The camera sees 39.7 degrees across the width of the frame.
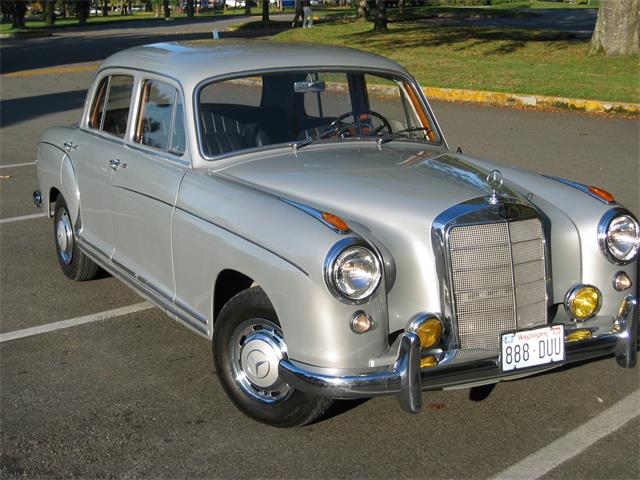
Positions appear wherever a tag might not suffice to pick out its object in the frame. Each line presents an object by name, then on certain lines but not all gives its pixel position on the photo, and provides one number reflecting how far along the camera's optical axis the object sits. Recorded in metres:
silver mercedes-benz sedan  3.92
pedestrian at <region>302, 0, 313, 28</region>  30.88
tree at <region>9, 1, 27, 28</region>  47.06
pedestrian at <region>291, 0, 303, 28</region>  36.75
